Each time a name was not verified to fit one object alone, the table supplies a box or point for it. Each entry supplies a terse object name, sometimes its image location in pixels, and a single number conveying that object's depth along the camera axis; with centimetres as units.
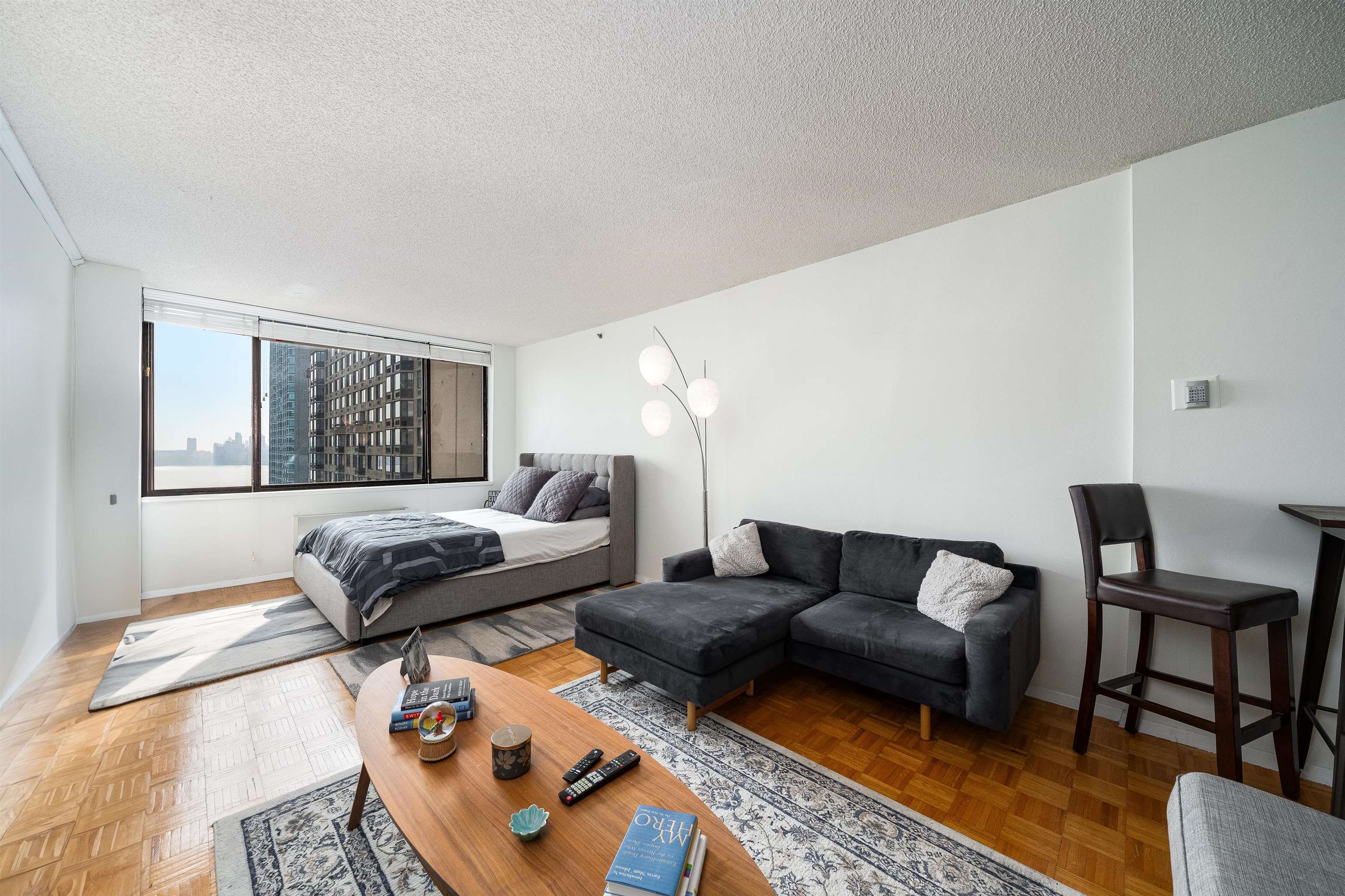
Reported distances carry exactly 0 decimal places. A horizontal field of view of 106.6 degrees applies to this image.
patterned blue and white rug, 147
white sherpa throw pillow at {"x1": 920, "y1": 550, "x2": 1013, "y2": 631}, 229
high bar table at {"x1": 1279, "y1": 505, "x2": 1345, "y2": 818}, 179
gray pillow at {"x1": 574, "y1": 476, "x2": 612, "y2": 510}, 450
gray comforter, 316
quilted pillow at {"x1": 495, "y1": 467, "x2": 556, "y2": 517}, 493
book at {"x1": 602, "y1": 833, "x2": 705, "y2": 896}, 95
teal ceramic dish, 109
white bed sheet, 392
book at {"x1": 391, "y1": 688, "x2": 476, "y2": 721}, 157
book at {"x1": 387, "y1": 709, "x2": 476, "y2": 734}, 155
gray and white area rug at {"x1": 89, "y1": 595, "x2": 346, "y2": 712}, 270
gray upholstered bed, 330
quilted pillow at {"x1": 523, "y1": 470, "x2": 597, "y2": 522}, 438
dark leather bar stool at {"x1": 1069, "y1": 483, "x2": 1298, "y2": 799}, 168
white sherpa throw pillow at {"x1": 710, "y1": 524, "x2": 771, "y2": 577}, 321
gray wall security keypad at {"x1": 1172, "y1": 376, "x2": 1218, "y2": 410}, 210
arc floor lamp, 342
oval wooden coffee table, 102
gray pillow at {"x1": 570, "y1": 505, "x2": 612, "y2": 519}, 443
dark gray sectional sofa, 205
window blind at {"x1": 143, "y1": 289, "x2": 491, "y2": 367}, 414
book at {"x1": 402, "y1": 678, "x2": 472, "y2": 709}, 164
